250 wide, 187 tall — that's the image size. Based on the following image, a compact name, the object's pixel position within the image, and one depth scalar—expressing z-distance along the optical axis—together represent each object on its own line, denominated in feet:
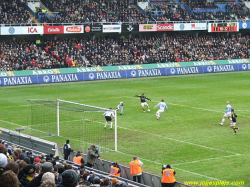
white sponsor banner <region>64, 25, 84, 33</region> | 221.46
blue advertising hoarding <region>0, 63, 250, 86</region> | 178.50
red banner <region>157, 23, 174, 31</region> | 245.65
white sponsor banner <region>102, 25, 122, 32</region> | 230.89
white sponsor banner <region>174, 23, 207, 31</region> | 250.16
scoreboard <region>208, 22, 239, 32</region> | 258.57
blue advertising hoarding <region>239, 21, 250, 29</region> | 266.98
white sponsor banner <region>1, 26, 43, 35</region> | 204.24
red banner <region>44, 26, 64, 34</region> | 215.51
